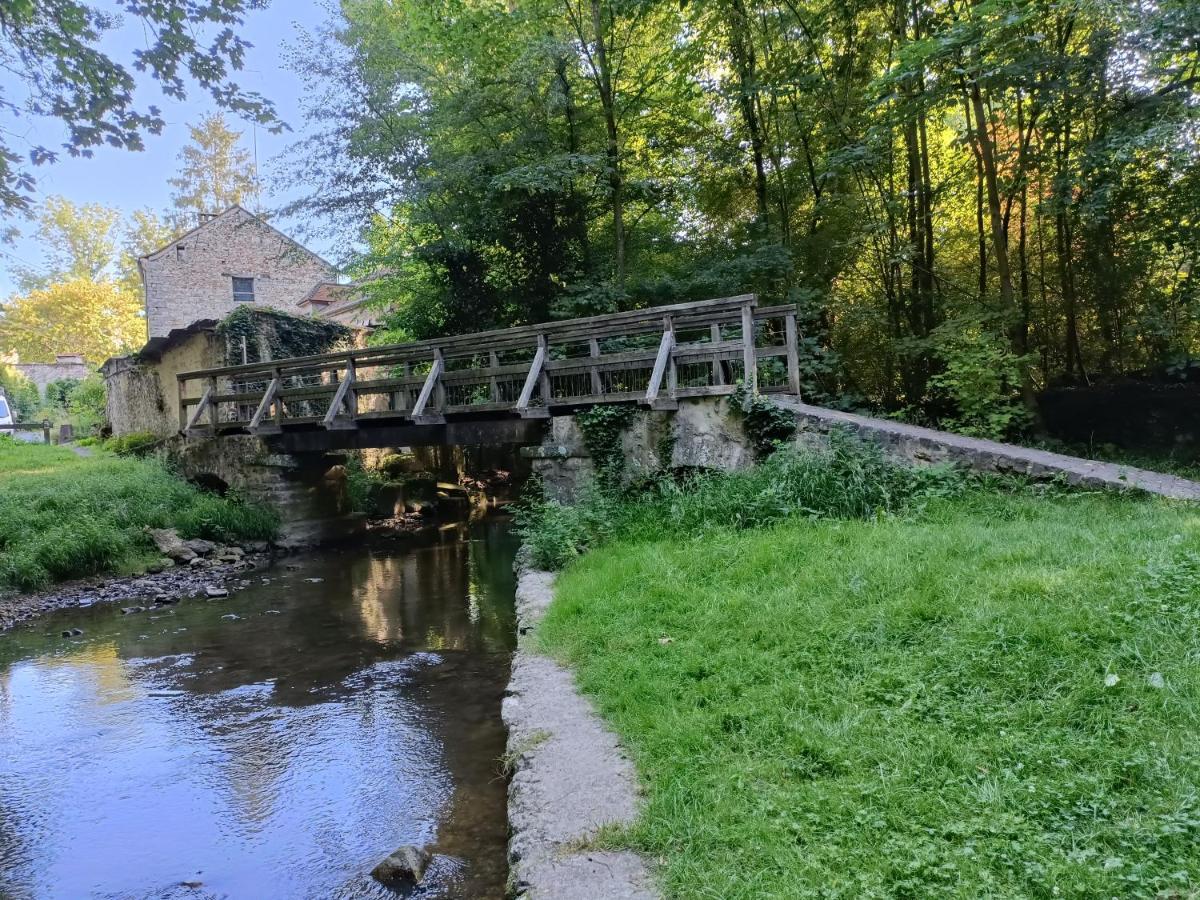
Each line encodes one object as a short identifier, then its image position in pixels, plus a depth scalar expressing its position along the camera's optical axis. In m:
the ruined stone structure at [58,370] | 40.91
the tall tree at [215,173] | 32.84
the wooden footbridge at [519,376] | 7.89
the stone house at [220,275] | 25.75
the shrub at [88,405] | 29.38
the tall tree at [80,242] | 36.44
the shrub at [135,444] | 16.12
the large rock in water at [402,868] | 3.46
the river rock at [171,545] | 11.66
